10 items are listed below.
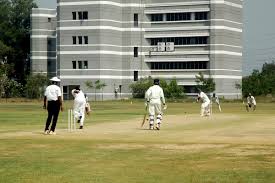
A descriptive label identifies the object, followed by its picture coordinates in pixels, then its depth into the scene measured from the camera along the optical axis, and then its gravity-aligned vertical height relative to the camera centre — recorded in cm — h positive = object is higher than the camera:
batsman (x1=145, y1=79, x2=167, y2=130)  2914 -64
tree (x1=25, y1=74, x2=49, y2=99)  12219 -13
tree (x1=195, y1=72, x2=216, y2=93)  11919 +30
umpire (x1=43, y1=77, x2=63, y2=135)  2614 -68
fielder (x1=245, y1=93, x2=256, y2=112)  6923 -173
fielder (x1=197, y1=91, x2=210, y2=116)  4848 -133
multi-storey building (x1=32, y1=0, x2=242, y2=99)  12344 +813
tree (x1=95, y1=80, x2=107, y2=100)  12012 +8
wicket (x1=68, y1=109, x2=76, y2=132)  2956 -174
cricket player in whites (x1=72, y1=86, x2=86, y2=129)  3083 -90
